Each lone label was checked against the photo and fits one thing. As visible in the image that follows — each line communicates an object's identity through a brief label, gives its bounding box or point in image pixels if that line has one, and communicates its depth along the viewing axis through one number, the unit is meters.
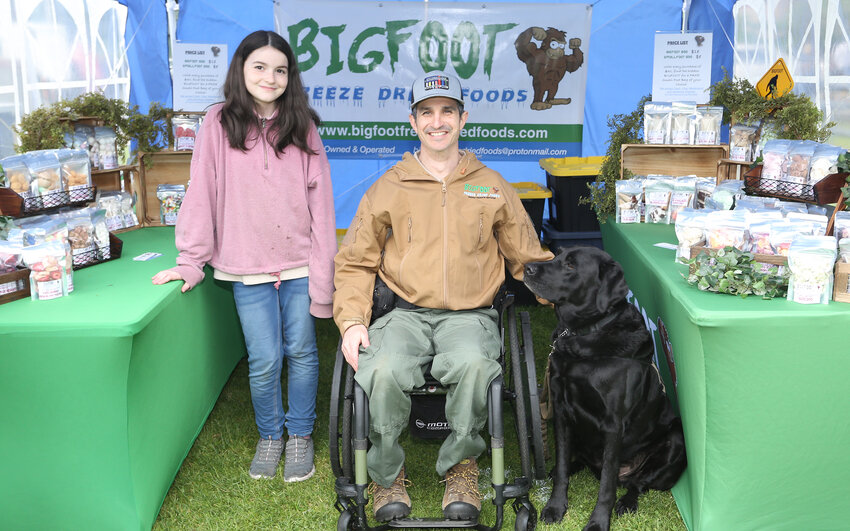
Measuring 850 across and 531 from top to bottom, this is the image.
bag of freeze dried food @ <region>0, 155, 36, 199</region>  2.56
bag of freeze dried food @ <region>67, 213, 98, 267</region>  2.74
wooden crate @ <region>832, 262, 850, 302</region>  2.12
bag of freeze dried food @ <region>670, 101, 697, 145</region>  3.71
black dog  2.37
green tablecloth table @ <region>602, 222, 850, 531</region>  2.04
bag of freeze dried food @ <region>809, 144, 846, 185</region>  2.61
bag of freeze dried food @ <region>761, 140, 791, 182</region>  2.79
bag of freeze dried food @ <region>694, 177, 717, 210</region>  3.38
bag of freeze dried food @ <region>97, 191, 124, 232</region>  3.34
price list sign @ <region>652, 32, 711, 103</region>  3.63
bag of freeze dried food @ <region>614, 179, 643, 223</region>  3.61
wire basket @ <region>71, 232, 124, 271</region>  2.75
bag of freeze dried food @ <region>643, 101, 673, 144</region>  3.72
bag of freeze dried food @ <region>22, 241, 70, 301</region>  2.28
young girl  2.61
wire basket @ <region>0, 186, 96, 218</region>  2.52
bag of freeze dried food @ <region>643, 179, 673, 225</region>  3.57
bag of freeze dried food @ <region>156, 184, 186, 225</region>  3.63
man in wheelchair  2.38
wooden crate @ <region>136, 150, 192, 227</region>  3.72
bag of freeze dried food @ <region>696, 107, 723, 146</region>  3.68
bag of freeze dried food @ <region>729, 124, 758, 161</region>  3.48
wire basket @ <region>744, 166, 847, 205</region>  2.56
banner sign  5.06
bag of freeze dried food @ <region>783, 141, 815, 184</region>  2.69
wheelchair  2.29
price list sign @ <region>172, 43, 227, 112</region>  3.62
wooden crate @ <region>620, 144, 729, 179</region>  3.87
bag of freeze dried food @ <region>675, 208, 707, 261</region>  2.62
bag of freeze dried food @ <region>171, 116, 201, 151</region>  3.69
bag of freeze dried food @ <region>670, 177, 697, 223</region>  3.53
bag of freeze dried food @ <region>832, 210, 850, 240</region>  2.29
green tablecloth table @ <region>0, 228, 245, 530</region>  2.09
